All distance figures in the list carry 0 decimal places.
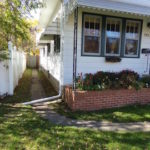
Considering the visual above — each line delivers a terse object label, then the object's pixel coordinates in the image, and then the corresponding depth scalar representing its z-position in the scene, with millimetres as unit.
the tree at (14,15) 5648
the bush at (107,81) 5336
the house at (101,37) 5941
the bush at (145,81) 6016
